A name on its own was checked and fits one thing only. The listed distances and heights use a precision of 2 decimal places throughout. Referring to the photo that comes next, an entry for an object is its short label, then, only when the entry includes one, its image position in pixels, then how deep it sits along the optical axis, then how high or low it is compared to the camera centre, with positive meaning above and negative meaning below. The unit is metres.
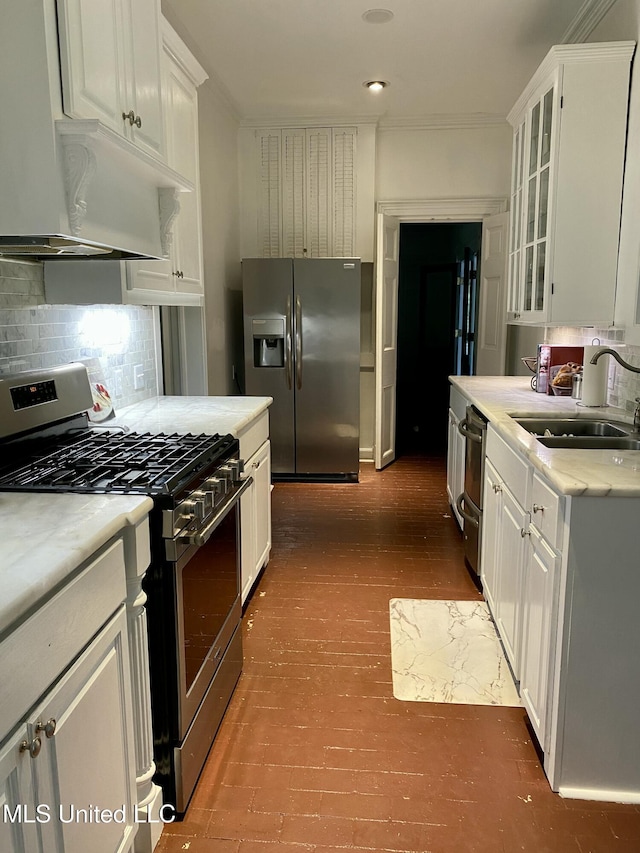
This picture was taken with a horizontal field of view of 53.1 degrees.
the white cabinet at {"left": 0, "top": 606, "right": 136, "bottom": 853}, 1.03 -0.80
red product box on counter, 3.51 -0.20
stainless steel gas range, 1.65 -0.54
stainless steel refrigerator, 4.98 -0.26
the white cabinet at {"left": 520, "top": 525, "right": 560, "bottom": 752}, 1.86 -0.94
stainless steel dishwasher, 3.08 -0.79
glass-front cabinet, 2.82 +0.66
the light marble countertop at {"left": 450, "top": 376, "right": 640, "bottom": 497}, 1.71 -0.42
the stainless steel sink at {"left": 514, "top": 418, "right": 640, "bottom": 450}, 2.38 -0.44
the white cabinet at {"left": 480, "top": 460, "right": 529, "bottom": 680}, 2.27 -0.92
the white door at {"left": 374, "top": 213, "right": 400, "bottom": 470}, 5.19 -0.07
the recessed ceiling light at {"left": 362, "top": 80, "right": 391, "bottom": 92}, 4.45 +1.65
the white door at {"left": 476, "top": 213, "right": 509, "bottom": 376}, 5.20 +0.20
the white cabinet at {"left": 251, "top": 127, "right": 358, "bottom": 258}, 5.34 +1.10
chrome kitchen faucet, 2.42 -0.17
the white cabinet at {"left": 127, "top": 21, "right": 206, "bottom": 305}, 2.46 +0.53
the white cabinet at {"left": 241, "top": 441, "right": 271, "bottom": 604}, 2.82 -0.91
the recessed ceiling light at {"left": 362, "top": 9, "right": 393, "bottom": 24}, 3.41 +1.64
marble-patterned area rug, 2.38 -1.35
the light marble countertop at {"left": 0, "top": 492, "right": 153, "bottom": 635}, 1.05 -0.42
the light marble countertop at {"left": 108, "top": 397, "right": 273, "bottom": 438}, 2.50 -0.39
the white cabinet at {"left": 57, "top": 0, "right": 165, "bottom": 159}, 1.59 +0.74
